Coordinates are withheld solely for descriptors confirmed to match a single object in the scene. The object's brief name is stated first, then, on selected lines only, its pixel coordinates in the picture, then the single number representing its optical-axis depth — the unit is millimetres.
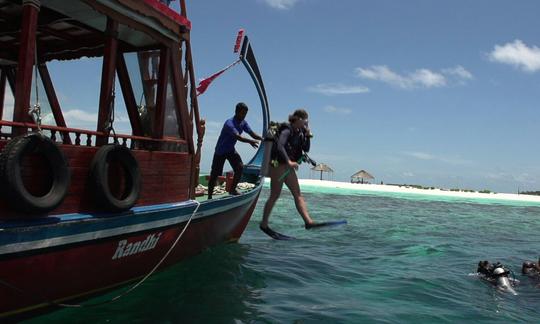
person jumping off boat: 6481
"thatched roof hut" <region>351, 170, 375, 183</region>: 74938
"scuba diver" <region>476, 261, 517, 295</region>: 7855
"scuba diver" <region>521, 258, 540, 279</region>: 8742
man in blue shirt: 8523
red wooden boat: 4227
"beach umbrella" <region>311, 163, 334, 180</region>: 56344
